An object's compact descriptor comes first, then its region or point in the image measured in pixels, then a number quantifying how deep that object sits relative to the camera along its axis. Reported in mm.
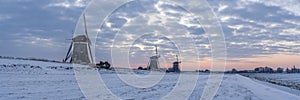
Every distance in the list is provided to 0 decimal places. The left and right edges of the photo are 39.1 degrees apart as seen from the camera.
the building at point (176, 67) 113812
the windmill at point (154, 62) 100875
